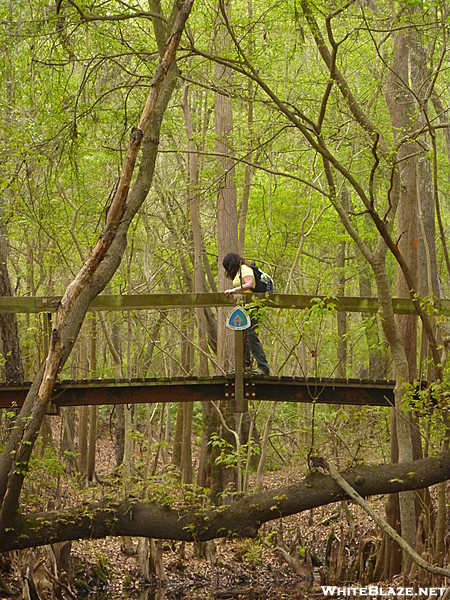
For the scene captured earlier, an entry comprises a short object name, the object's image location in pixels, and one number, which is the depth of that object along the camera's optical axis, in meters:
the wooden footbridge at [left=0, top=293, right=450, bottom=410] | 16.08
